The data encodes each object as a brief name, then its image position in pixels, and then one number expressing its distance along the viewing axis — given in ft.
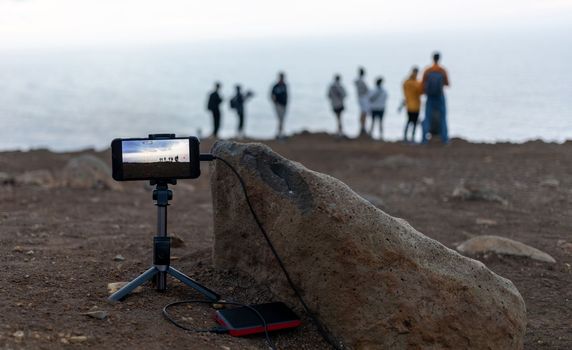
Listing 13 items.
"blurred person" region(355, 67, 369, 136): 62.80
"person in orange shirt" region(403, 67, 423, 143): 57.57
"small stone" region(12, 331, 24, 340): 14.29
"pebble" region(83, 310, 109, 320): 15.87
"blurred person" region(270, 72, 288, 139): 62.44
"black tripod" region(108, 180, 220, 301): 16.98
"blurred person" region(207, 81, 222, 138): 64.20
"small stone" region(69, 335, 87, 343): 14.53
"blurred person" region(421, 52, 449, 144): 54.19
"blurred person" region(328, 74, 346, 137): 63.46
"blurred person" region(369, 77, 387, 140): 61.52
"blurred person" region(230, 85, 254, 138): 65.00
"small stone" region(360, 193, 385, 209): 36.55
